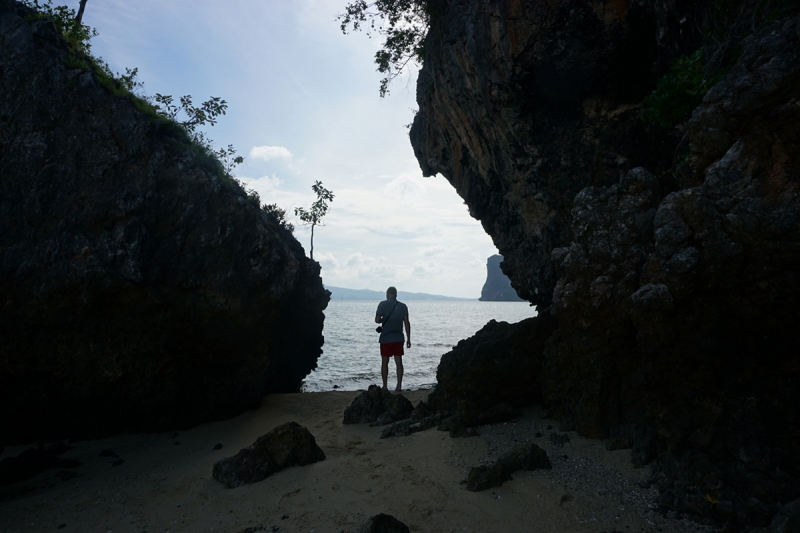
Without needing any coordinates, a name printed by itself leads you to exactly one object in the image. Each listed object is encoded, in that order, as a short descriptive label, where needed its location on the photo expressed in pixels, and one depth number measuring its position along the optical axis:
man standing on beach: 10.82
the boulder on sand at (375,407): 8.36
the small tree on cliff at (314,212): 23.64
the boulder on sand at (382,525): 4.21
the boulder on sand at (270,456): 5.98
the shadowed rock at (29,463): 6.66
